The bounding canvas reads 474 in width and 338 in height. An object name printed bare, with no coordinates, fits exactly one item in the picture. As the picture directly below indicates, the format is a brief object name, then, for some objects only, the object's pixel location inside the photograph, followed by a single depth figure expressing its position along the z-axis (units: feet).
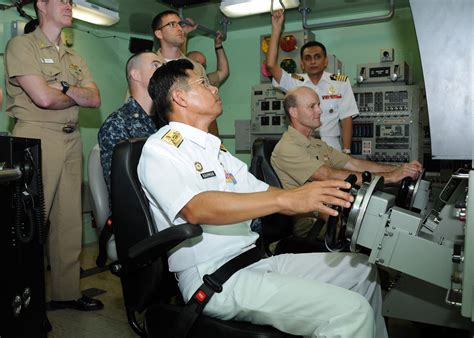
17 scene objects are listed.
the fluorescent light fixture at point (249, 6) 13.42
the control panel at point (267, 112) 14.89
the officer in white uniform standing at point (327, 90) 13.10
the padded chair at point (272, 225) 6.97
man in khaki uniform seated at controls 7.95
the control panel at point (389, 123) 13.14
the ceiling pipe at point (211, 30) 15.00
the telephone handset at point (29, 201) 5.52
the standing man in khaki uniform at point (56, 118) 8.17
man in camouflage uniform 6.44
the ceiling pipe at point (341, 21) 13.46
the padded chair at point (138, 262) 4.34
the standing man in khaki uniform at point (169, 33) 10.60
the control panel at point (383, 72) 13.33
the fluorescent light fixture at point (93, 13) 12.87
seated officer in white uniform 4.01
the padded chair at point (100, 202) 5.67
